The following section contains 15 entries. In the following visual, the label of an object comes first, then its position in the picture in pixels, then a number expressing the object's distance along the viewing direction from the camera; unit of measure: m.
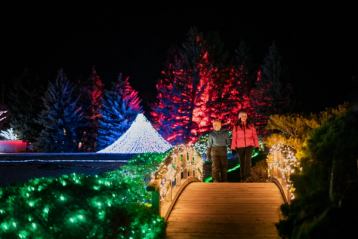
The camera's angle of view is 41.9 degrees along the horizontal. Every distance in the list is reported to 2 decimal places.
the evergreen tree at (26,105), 43.78
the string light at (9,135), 43.41
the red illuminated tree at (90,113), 44.31
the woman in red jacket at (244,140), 12.89
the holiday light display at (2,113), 42.66
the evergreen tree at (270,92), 35.59
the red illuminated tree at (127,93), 40.66
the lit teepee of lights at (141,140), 27.67
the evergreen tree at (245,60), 44.76
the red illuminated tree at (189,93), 34.09
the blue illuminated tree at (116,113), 40.34
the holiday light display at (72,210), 7.08
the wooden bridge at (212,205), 9.34
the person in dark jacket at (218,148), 13.20
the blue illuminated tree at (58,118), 40.16
